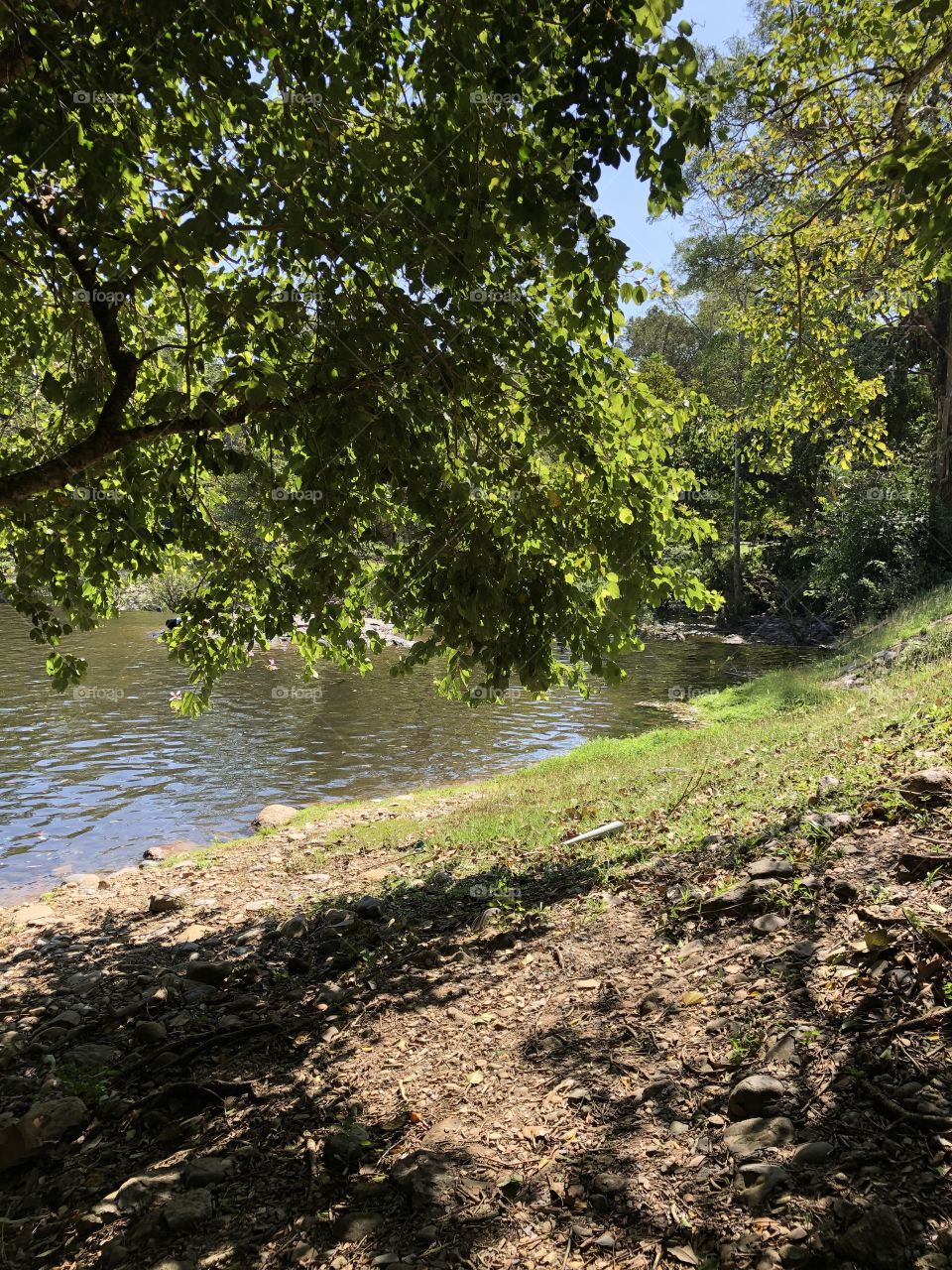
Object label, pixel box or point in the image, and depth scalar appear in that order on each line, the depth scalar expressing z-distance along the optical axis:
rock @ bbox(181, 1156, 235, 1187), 3.29
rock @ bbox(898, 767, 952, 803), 4.94
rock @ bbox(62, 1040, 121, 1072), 4.50
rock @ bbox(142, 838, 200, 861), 11.05
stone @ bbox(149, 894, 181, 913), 8.14
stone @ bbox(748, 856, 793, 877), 4.80
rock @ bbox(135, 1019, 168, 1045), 4.70
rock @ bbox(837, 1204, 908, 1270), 2.25
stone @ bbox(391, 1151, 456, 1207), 2.97
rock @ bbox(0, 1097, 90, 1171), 3.64
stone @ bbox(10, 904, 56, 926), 8.18
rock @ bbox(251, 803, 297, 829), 11.81
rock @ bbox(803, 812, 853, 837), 5.13
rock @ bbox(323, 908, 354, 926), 6.39
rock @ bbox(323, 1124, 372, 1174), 3.30
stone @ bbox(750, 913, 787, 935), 4.24
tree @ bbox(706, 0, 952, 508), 6.33
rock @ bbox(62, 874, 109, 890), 9.70
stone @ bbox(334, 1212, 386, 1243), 2.87
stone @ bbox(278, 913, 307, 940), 6.28
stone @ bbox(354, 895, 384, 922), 6.50
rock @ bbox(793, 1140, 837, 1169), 2.71
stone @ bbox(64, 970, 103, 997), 5.86
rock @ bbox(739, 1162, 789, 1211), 2.61
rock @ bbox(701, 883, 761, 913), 4.62
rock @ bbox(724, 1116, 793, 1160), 2.84
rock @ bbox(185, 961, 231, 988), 5.54
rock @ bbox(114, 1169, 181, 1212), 3.17
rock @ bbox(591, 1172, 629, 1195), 2.85
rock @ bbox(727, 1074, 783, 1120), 3.03
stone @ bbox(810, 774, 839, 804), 5.97
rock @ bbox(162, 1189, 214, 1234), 3.03
